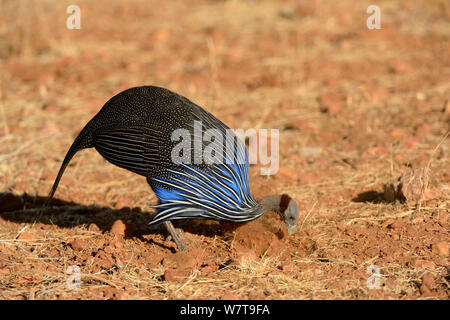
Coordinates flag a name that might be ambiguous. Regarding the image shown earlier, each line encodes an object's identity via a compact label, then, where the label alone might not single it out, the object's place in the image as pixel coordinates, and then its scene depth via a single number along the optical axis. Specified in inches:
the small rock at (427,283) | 283.7
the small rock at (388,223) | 348.8
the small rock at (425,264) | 303.7
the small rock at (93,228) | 361.7
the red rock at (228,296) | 283.9
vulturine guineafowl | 316.5
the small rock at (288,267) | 307.7
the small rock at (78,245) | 336.8
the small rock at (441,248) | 316.5
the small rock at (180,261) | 314.8
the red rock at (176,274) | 300.5
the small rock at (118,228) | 353.4
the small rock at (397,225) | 343.4
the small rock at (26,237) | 345.7
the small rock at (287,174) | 423.2
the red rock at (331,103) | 528.1
